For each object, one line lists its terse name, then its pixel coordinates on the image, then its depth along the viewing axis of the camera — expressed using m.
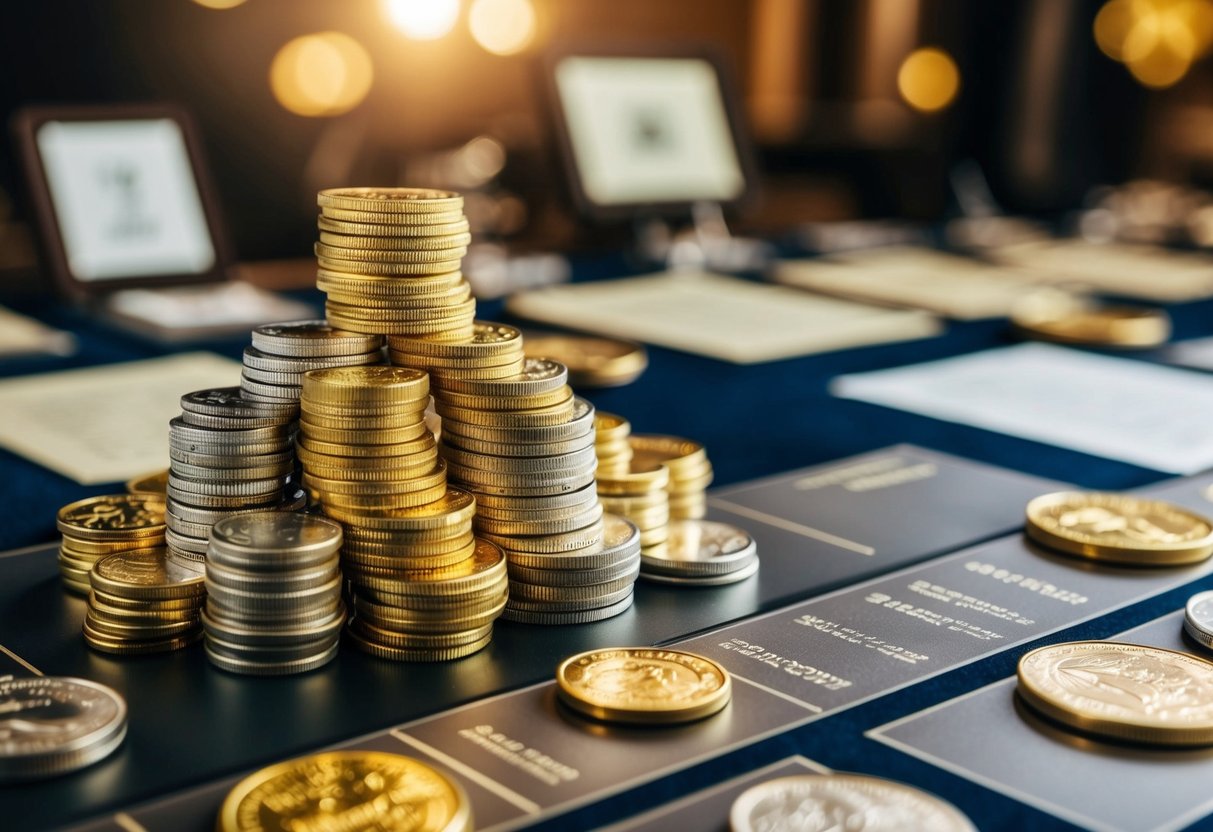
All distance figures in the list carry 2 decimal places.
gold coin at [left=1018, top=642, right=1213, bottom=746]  0.44
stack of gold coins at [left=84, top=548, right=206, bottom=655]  0.47
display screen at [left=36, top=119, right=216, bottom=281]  0.84
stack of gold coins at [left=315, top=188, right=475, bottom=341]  0.51
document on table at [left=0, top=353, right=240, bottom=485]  0.61
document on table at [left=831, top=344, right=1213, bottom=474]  0.67
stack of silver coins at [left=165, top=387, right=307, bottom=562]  0.49
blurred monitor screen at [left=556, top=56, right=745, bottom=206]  1.04
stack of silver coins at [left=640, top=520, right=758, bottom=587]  0.52
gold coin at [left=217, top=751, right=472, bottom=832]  0.40
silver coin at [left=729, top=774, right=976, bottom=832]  0.41
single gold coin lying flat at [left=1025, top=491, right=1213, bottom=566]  0.54
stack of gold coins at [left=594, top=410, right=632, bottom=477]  0.55
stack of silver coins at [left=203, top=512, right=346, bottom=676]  0.46
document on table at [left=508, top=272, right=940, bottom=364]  0.82
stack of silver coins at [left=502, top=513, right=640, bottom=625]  0.49
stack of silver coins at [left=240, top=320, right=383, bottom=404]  0.50
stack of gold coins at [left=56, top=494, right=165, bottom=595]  0.50
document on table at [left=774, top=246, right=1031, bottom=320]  0.97
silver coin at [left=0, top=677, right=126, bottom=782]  0.42
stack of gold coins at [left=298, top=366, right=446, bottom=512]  0.48
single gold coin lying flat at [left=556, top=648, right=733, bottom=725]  0.44
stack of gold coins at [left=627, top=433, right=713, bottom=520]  0.56
